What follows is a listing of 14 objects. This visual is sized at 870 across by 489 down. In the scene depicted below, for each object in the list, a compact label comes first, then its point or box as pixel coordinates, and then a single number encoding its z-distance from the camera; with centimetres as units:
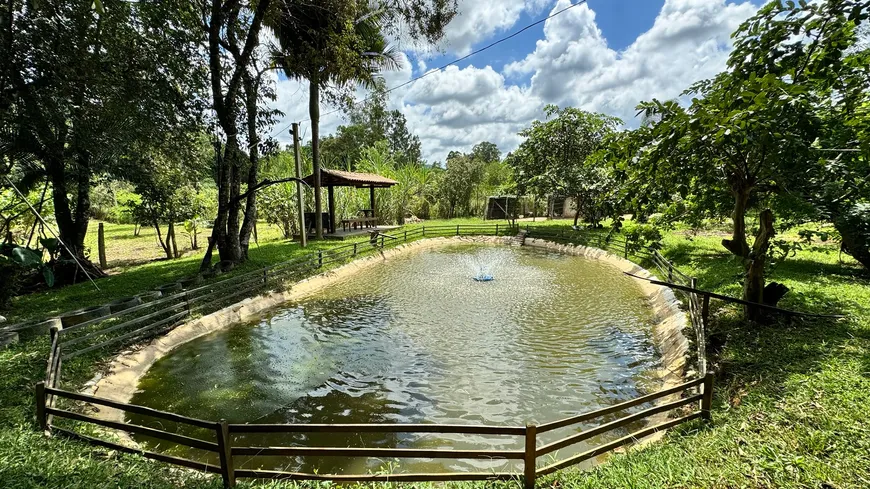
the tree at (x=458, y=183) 3306
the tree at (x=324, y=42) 1146
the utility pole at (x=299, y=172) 1434
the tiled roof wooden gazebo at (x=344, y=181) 1830
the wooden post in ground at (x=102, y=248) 1307
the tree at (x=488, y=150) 7556
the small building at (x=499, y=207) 2903
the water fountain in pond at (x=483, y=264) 1317
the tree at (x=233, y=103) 1019
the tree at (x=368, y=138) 4372
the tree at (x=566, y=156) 1945
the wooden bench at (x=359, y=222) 2054
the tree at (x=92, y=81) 729
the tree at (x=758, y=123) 438
